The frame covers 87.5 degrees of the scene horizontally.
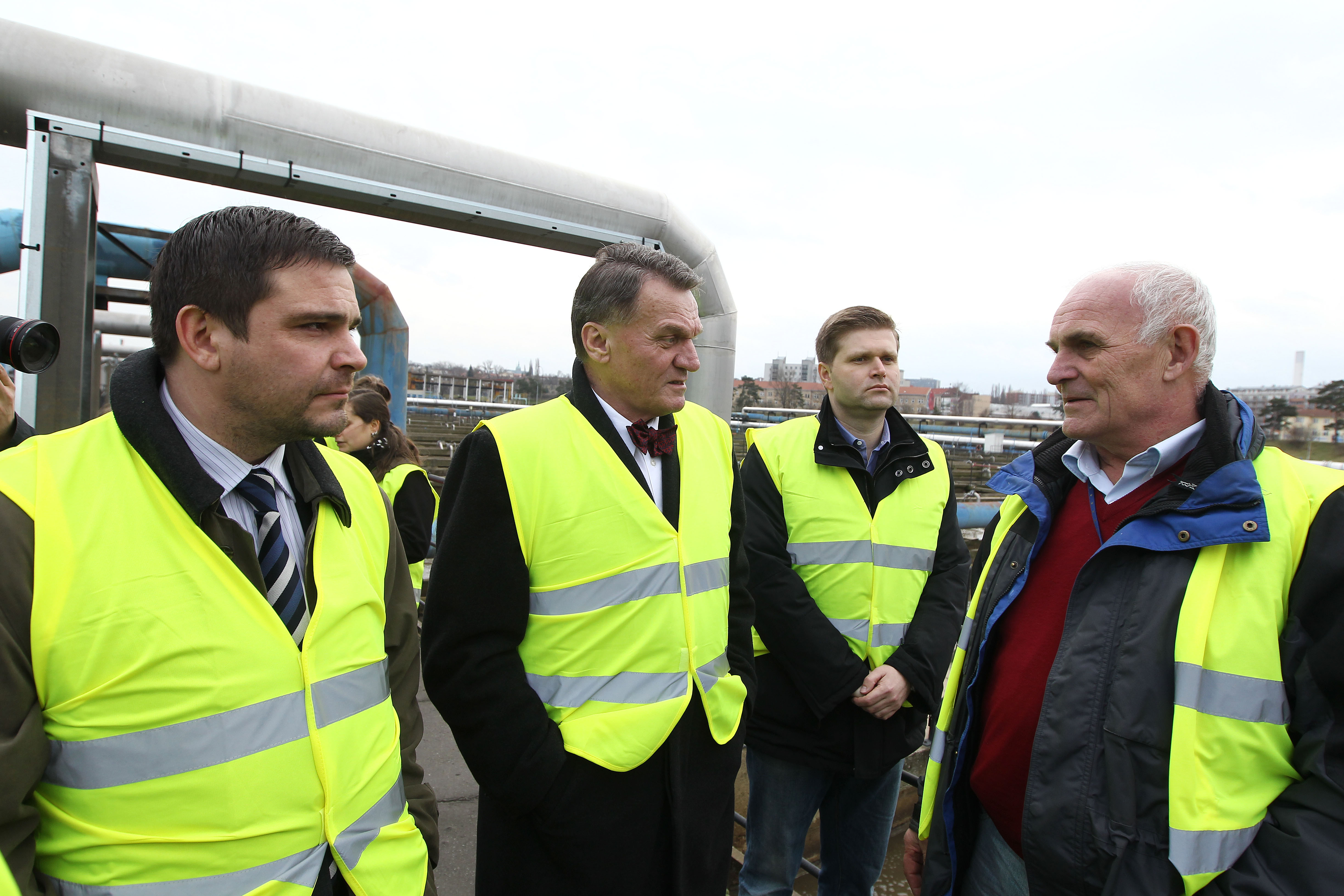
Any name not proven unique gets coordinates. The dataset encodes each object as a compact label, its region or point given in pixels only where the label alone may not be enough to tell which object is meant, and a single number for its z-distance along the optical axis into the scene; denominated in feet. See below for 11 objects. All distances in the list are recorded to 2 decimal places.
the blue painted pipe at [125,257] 16.57
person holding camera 5.96
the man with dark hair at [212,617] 3.28
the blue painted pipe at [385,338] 18.94
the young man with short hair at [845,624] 7.42
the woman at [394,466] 10.63
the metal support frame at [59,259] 9.55
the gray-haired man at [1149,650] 4.24
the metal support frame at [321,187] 10.22
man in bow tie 5.32
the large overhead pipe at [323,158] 9.80
